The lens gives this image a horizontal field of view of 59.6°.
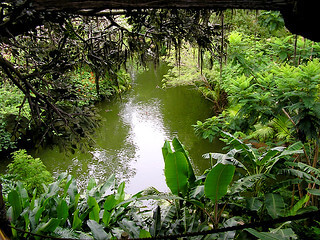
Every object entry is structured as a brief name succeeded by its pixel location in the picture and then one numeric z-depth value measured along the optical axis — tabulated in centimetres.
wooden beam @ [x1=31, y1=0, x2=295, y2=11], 131
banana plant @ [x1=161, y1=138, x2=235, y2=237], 290
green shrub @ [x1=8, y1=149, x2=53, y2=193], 471
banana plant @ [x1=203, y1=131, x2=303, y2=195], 332
